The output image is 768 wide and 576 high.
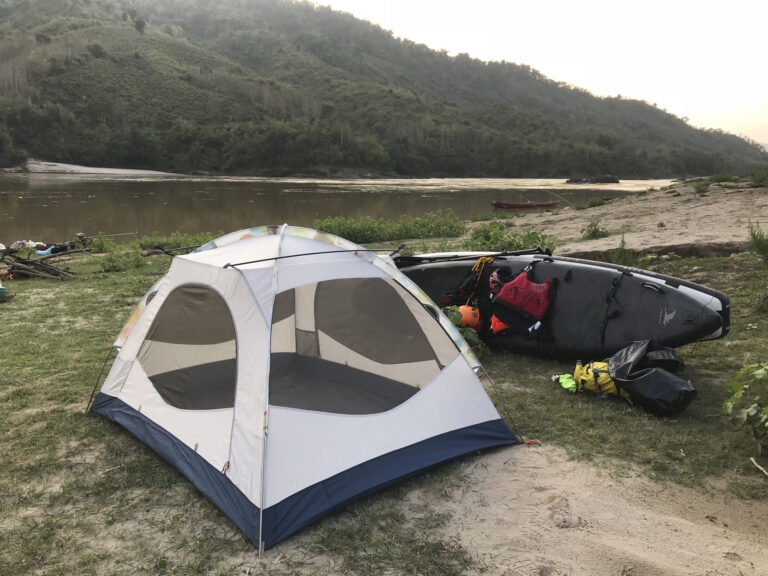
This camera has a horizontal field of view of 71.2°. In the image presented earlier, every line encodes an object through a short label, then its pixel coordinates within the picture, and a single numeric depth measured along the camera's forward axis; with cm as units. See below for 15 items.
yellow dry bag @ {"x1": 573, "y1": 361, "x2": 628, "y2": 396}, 459
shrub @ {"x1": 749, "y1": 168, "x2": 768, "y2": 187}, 1471
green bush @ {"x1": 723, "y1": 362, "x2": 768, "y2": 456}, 341
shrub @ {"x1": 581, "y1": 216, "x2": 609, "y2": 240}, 1161
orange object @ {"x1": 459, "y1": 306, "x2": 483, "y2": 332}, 599
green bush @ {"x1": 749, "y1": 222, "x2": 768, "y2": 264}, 732
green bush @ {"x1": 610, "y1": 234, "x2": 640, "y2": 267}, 805
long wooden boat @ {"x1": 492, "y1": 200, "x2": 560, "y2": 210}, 2886
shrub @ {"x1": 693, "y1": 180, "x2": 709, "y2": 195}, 1644
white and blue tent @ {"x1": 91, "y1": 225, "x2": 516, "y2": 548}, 320
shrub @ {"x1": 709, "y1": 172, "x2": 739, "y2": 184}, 1731
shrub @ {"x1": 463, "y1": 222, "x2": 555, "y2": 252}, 872
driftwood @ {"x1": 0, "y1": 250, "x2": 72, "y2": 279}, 1027
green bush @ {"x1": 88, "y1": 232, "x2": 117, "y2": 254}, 1397
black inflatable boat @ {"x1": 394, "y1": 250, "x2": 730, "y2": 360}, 488
